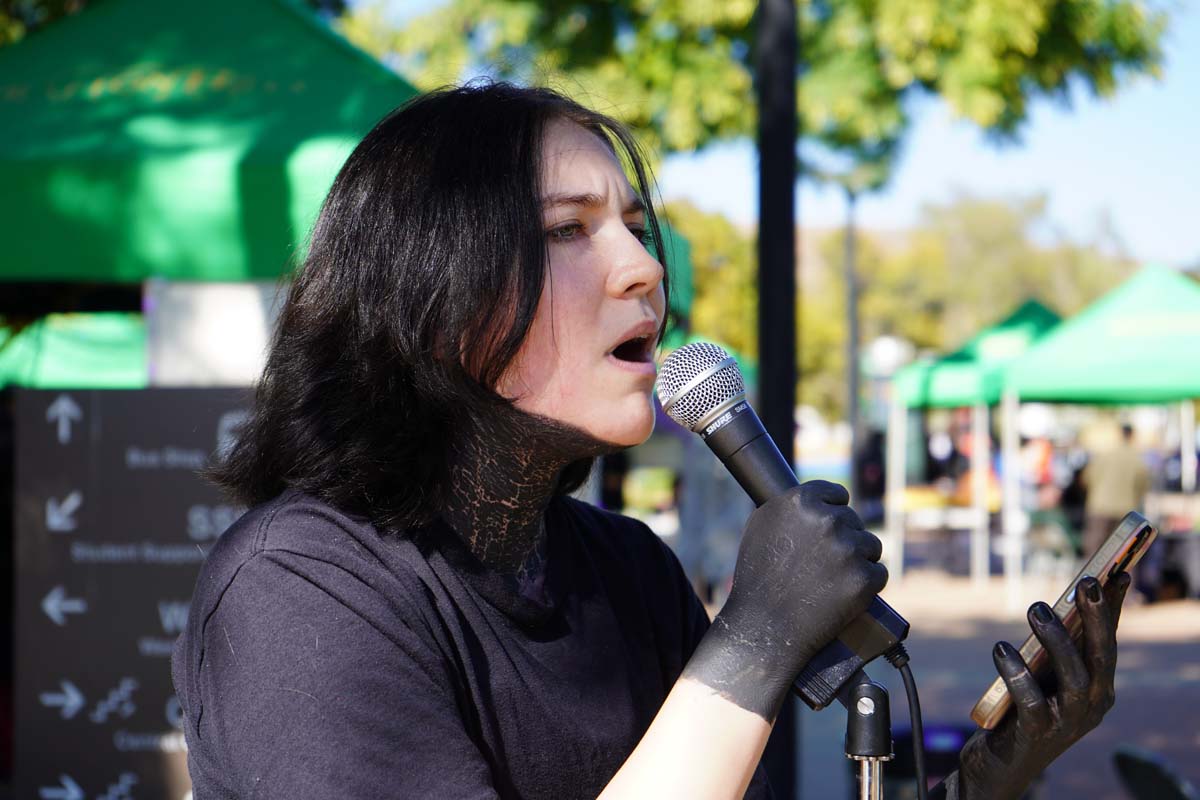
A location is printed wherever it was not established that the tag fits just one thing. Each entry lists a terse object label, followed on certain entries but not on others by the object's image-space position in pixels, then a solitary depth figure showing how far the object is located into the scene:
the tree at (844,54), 10.00
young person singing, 1.27
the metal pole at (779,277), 3.39
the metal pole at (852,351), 18.22
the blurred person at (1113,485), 12.63
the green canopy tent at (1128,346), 10.62
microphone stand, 1.40
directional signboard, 3.66
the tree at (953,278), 48.06
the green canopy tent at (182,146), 3.88
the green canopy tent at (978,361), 13.91
